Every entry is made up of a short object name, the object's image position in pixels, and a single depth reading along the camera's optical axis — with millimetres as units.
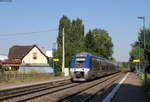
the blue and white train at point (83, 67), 28578
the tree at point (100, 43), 89000
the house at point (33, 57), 73625
